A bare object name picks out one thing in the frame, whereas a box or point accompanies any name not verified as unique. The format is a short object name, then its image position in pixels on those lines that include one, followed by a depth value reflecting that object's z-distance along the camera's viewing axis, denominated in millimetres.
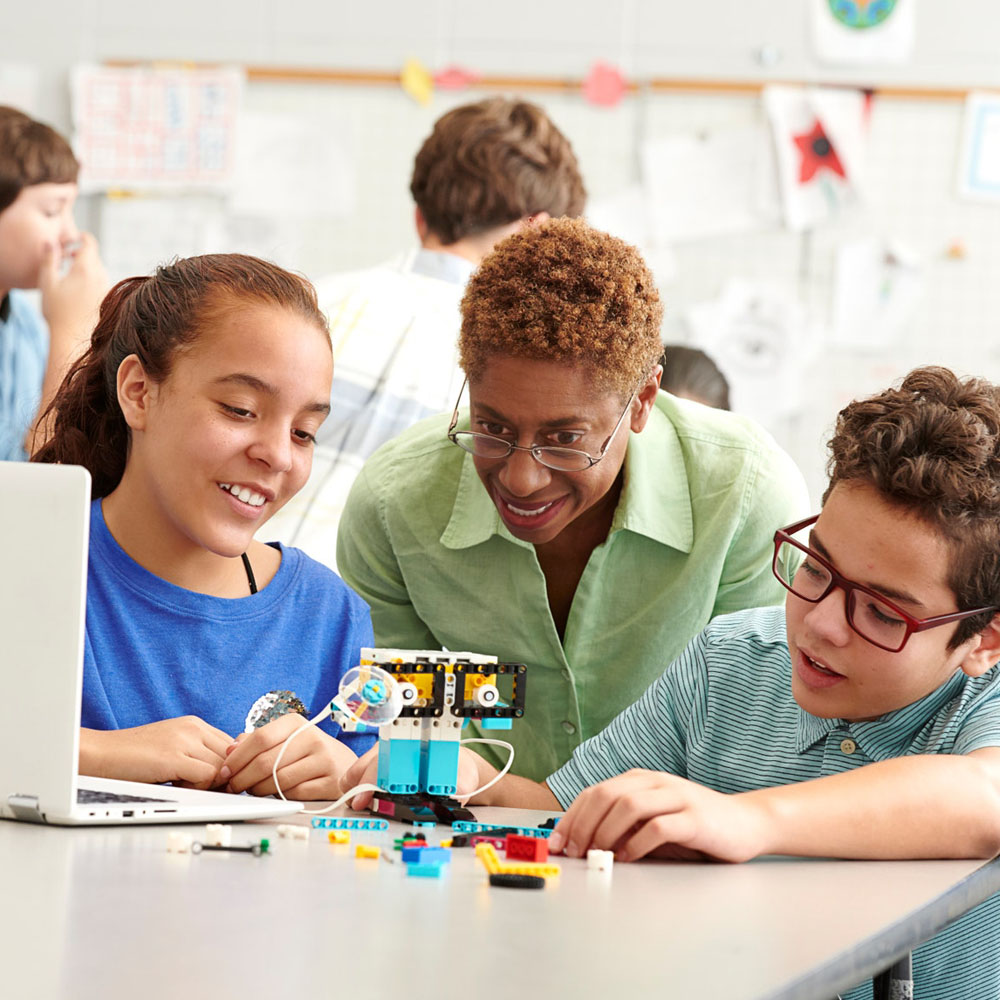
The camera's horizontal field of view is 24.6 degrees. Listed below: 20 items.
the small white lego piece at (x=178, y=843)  1517
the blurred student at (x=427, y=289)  2635
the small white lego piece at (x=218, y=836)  1539
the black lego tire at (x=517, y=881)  1471
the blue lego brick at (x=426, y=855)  1509
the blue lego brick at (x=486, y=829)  1627
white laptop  1543
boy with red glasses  1590
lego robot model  1647
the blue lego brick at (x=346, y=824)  1630
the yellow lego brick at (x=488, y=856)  1508
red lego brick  1542
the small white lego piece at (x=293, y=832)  1578
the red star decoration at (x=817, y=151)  3905
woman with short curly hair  2021
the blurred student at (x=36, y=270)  3365
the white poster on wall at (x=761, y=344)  3964
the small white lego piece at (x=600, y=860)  1530
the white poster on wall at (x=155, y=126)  4287
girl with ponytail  1960
